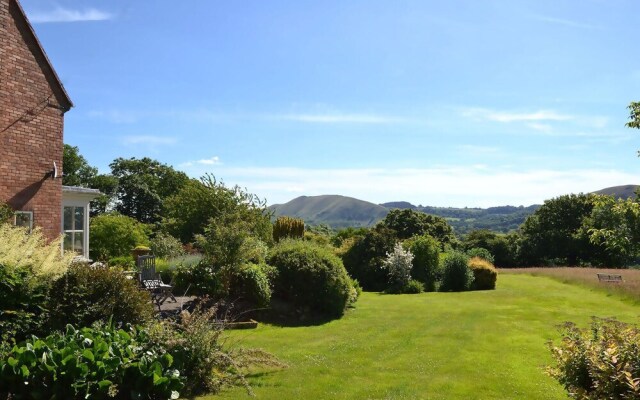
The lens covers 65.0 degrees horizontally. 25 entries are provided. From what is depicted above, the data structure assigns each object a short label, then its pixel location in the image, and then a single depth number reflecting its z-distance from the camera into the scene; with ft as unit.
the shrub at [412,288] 79.87
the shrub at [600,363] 15.85
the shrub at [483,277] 85.51
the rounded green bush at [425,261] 86.07
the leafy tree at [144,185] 192.13
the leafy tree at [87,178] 172.45
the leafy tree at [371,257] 87.71
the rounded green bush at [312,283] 48.73
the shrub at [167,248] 74.64
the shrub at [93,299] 25.13
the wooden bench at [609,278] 85.82
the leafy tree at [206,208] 85.30
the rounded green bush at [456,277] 83.97
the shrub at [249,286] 45.91
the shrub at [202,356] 23.13
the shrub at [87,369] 19.38
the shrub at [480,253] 114.93
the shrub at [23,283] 23.77
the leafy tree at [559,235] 168.35
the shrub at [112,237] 92.84
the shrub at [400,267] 81.71
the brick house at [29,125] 41.42
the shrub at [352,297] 54.74
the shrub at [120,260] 72.69
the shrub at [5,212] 38.89
